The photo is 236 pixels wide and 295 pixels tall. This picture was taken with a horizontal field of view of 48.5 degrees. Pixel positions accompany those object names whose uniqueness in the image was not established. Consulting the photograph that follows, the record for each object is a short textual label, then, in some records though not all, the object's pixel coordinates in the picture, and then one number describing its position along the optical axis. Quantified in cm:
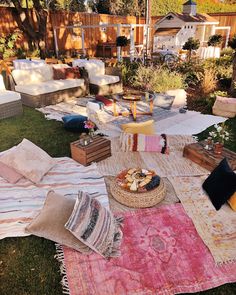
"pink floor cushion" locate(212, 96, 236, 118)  657
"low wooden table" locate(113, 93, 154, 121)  640
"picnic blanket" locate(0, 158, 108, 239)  309
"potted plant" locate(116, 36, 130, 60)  1197
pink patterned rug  238
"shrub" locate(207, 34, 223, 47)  1297
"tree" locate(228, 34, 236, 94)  782
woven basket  328
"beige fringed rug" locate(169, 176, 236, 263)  275
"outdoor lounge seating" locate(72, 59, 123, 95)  853
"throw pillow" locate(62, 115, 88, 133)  568
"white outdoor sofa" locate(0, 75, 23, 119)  636
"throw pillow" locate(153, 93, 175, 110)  728
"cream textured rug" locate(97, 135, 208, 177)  424
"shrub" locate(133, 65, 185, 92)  792
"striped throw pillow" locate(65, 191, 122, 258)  260
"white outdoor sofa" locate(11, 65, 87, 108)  725
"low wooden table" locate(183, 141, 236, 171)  409
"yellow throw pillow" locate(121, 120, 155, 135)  521
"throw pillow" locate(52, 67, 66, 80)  802
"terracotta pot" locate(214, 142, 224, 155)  420
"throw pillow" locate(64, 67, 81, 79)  816
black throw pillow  318
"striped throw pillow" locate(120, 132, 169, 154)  489
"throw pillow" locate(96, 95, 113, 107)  745
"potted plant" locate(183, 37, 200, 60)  1151
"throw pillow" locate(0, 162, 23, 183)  378
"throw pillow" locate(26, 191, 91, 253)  269
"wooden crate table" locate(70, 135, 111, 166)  431
